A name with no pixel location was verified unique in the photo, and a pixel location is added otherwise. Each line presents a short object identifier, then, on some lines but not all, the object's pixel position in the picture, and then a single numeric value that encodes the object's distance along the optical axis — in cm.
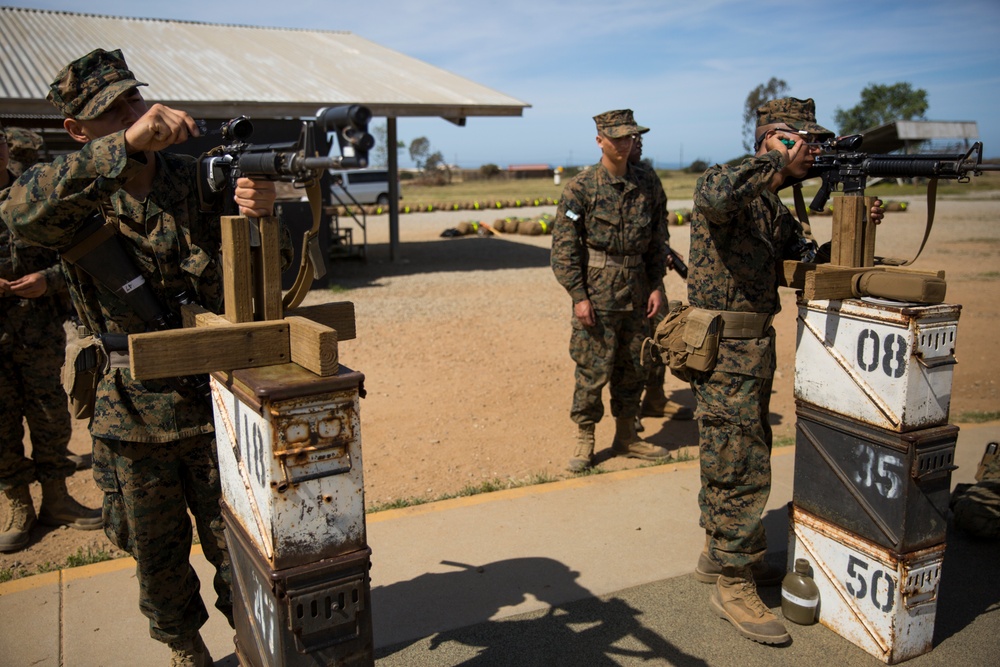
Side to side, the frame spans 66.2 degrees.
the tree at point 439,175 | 4592
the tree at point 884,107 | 5200
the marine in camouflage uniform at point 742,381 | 315
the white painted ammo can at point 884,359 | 278
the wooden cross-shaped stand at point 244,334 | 188
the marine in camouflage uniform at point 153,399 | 245
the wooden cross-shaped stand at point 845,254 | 298
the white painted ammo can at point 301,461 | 181
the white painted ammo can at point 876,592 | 290
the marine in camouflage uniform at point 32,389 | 400
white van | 2745
